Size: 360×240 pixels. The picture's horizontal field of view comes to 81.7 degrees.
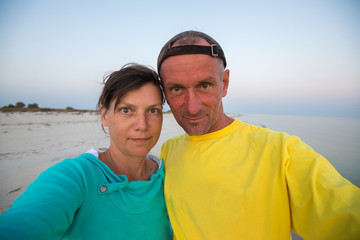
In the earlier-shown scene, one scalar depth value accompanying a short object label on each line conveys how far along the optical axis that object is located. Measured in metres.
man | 0.32
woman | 0.31
